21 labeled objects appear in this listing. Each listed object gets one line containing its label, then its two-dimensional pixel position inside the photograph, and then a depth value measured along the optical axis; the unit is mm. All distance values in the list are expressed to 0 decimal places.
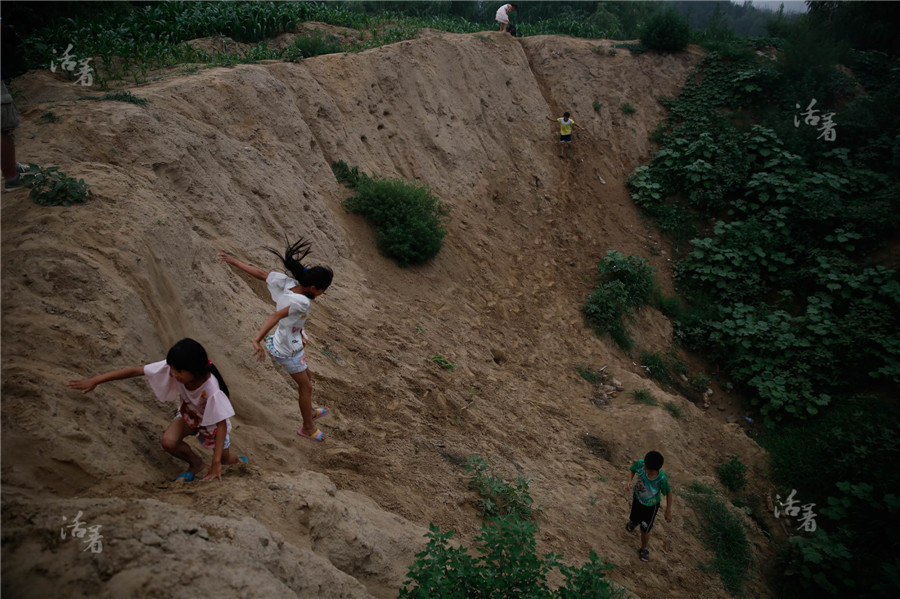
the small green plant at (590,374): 8116
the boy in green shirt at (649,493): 5305
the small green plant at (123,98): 5781
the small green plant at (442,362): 6527
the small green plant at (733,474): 7030
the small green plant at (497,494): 4667
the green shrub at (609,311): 9094
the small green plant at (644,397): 7617
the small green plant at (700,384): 8969
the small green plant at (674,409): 7624
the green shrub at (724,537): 5641
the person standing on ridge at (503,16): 14062
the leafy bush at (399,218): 7994
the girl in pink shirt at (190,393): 2945
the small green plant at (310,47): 9141
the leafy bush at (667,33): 14633
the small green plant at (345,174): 8555
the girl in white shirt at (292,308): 3822
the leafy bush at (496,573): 3135
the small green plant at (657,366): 8859
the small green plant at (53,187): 4027
